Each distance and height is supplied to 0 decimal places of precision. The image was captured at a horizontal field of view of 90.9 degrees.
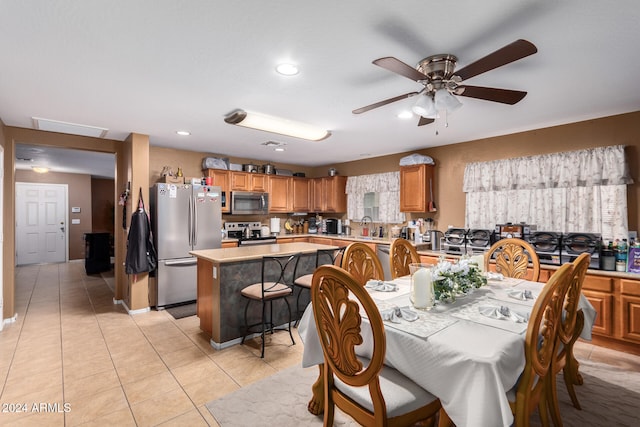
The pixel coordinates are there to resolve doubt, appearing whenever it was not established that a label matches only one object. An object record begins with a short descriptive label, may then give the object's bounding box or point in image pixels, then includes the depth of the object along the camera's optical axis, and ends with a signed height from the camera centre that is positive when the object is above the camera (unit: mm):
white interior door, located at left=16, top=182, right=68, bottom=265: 7586 -273
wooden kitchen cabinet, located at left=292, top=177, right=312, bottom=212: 6465 +351
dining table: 1188 -603
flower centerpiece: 1893 -430
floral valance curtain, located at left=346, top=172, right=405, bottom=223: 5582 +326
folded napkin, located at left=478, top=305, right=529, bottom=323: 1621 -550
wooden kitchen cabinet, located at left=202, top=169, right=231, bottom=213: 5320 +518
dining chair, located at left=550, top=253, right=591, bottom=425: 1712 -647
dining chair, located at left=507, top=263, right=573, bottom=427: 1358 -639
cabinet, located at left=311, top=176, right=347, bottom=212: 6355 +343
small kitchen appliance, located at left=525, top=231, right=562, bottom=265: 3354 -390
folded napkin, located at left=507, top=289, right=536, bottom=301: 2034 -556
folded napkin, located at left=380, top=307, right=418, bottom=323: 1624 -551
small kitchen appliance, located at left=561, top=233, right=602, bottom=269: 3137 -366
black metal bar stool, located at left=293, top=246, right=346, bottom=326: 3254 -593
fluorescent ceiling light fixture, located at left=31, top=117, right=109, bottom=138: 3531 +1014
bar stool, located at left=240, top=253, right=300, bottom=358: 2939 -759
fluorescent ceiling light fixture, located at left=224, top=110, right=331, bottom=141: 3280 +978
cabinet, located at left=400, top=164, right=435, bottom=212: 4859 +359
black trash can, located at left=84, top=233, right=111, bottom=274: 6645 -872
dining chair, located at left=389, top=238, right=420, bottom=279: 2910 -444
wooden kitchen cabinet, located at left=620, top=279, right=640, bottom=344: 2887 -926
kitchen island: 3074 -785
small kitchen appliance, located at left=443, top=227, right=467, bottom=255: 4152 -408
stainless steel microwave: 5578 +150
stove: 5441 -415
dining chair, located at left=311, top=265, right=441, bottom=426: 1307 -707
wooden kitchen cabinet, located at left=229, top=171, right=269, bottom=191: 5551 +547
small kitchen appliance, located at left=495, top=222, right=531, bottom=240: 3732 -249
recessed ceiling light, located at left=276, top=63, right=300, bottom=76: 2217 +1024
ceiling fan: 1870 +803
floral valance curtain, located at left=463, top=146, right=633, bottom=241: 3326 +221
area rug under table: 2020 -1340
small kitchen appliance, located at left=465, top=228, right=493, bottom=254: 3944 -385
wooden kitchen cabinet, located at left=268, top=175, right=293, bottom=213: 6109 +339
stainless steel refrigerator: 4293 -289
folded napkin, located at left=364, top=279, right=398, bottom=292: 2205 -543
